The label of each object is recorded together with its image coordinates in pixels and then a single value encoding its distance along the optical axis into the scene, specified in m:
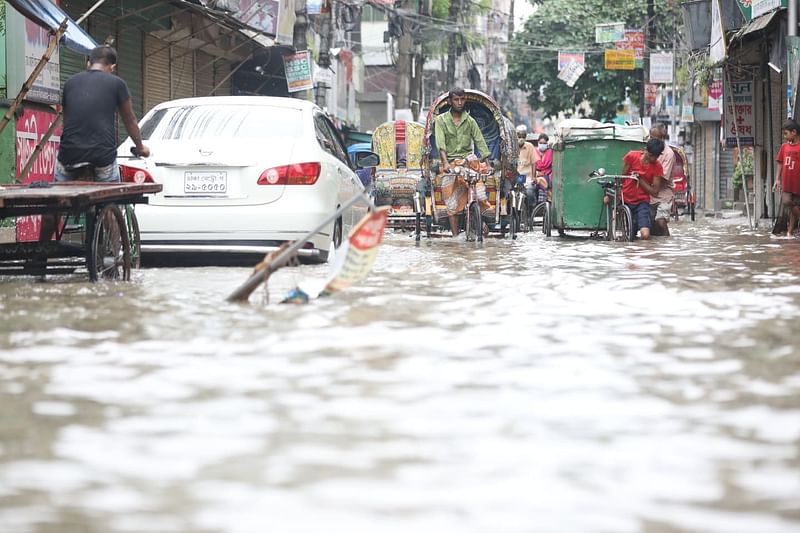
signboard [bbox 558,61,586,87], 49.03
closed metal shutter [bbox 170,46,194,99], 25.66
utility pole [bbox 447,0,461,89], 47.87
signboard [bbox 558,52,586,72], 49.34
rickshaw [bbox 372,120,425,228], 23.09
